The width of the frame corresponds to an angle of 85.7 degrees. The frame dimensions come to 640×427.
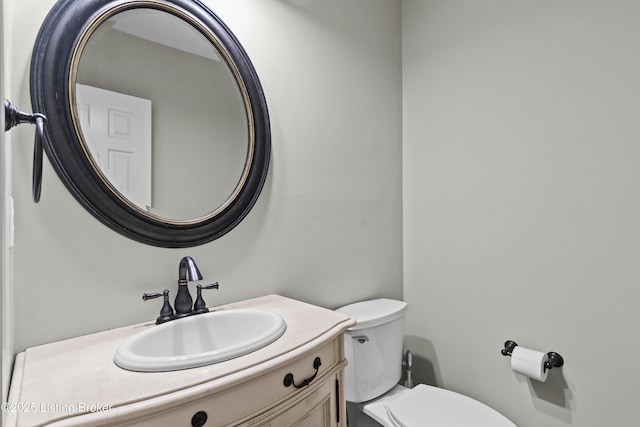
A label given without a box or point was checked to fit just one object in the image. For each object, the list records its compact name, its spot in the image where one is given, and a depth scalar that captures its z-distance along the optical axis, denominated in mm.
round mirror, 957
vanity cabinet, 642
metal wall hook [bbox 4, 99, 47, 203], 571
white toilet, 1348
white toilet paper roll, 1422
